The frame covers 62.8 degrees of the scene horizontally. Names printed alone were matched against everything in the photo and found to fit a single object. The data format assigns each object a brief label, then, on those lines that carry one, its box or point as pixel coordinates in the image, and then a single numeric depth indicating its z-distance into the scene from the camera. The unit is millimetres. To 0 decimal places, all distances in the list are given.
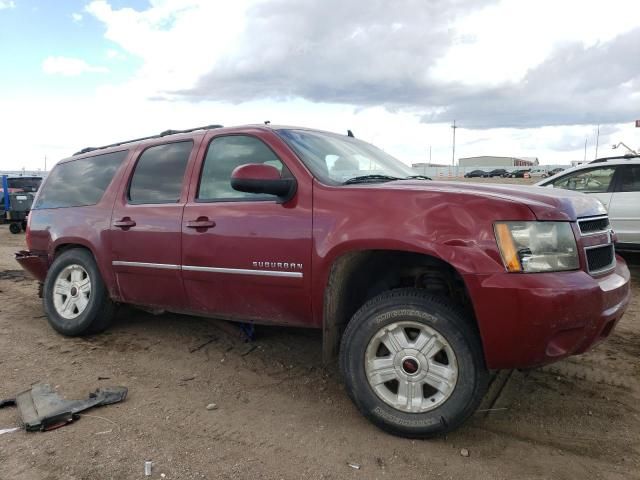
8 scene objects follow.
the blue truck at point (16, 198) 15602
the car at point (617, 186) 7430
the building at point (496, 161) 112062
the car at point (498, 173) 73950
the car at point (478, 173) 75538
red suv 2744
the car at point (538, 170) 82638
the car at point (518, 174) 64200
